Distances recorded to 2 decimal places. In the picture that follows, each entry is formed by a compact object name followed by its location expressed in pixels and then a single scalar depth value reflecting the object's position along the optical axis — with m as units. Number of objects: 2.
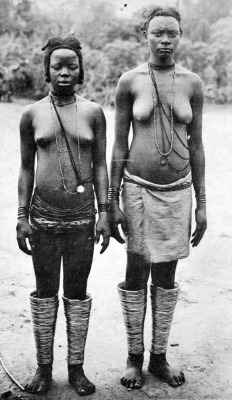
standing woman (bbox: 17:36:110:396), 2.82
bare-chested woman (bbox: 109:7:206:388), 2.94
